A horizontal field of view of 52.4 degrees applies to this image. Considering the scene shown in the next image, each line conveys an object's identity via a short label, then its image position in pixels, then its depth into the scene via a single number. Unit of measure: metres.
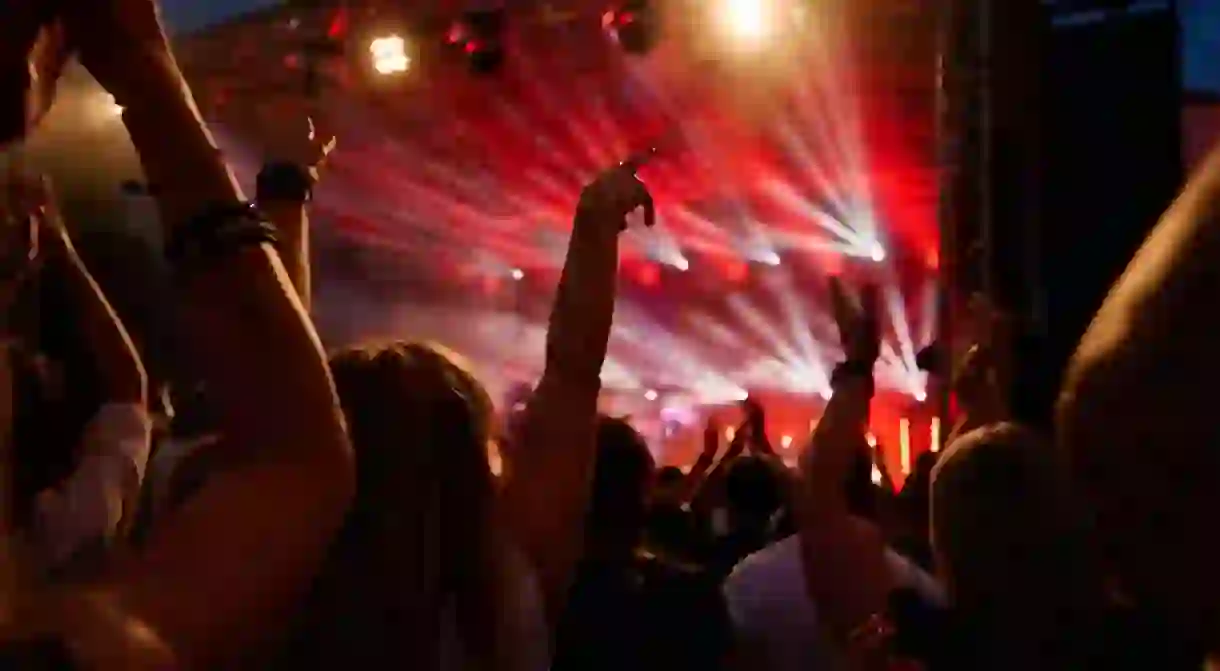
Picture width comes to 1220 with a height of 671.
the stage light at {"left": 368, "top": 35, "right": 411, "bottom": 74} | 7.65
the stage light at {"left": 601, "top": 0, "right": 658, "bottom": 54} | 6.94
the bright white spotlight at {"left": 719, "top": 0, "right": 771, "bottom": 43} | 7.57
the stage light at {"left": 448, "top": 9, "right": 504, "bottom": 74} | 7.26
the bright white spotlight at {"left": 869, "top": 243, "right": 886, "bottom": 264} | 12.06
